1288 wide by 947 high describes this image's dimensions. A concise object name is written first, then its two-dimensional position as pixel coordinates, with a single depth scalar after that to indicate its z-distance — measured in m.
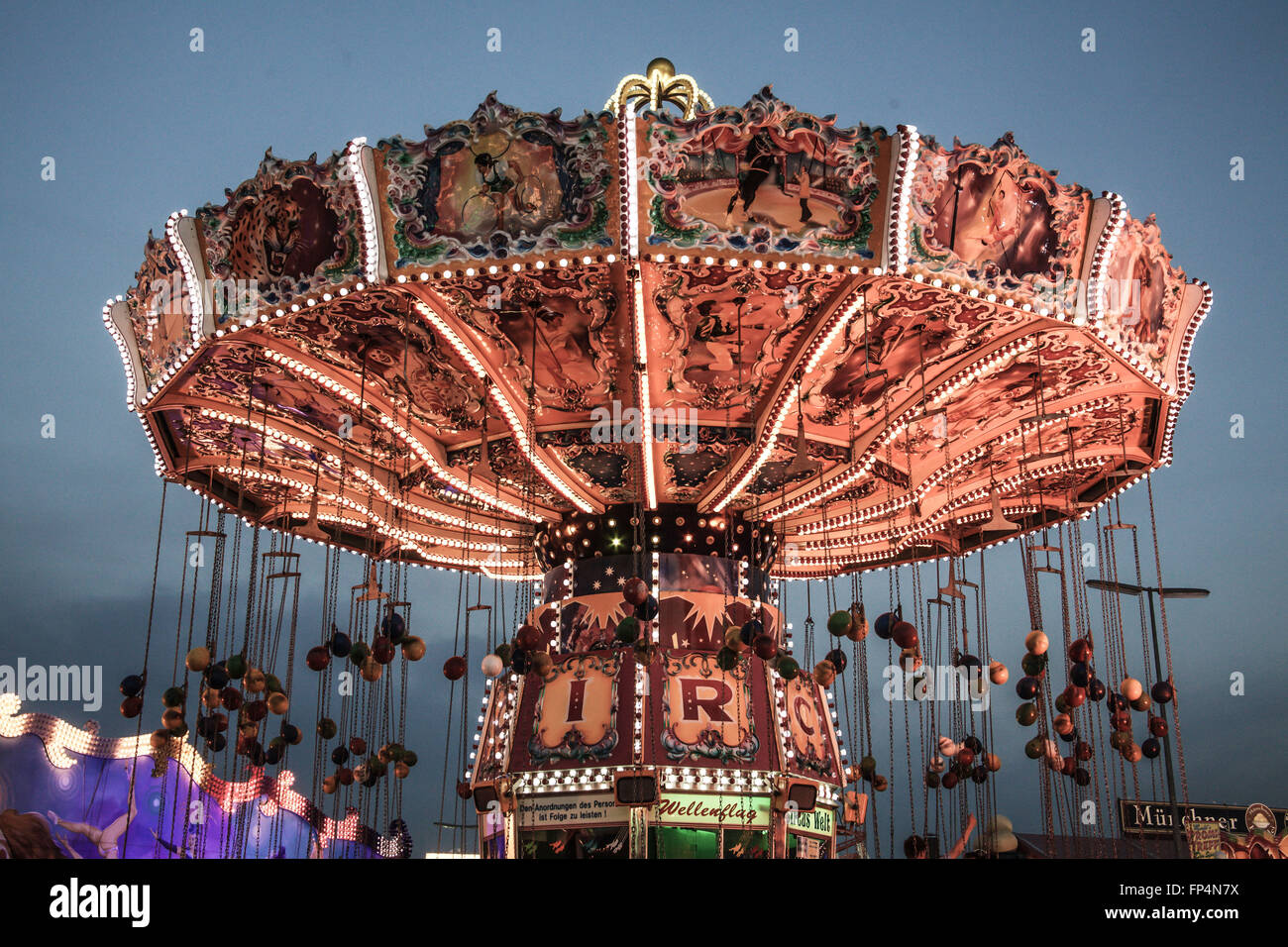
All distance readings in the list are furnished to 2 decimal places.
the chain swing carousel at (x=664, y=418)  9.36
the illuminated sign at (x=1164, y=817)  25.42
